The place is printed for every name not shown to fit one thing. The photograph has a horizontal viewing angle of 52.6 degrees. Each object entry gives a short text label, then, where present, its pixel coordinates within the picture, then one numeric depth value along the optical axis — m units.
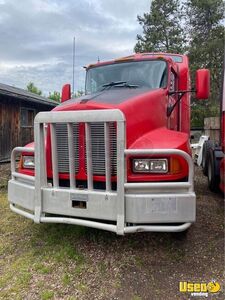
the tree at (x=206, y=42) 18.00
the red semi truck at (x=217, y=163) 4.50
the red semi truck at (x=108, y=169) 2.31
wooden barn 9.30
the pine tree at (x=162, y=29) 19.56
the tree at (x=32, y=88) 40.84
